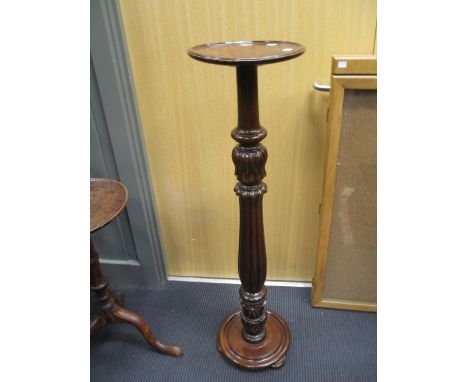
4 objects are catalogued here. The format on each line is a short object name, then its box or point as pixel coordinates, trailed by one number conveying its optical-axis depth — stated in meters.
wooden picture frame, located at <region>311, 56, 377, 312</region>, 1.08
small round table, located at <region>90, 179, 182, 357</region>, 1.13
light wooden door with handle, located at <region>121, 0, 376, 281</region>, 1.13
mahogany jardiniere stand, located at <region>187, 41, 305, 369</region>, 0.85
